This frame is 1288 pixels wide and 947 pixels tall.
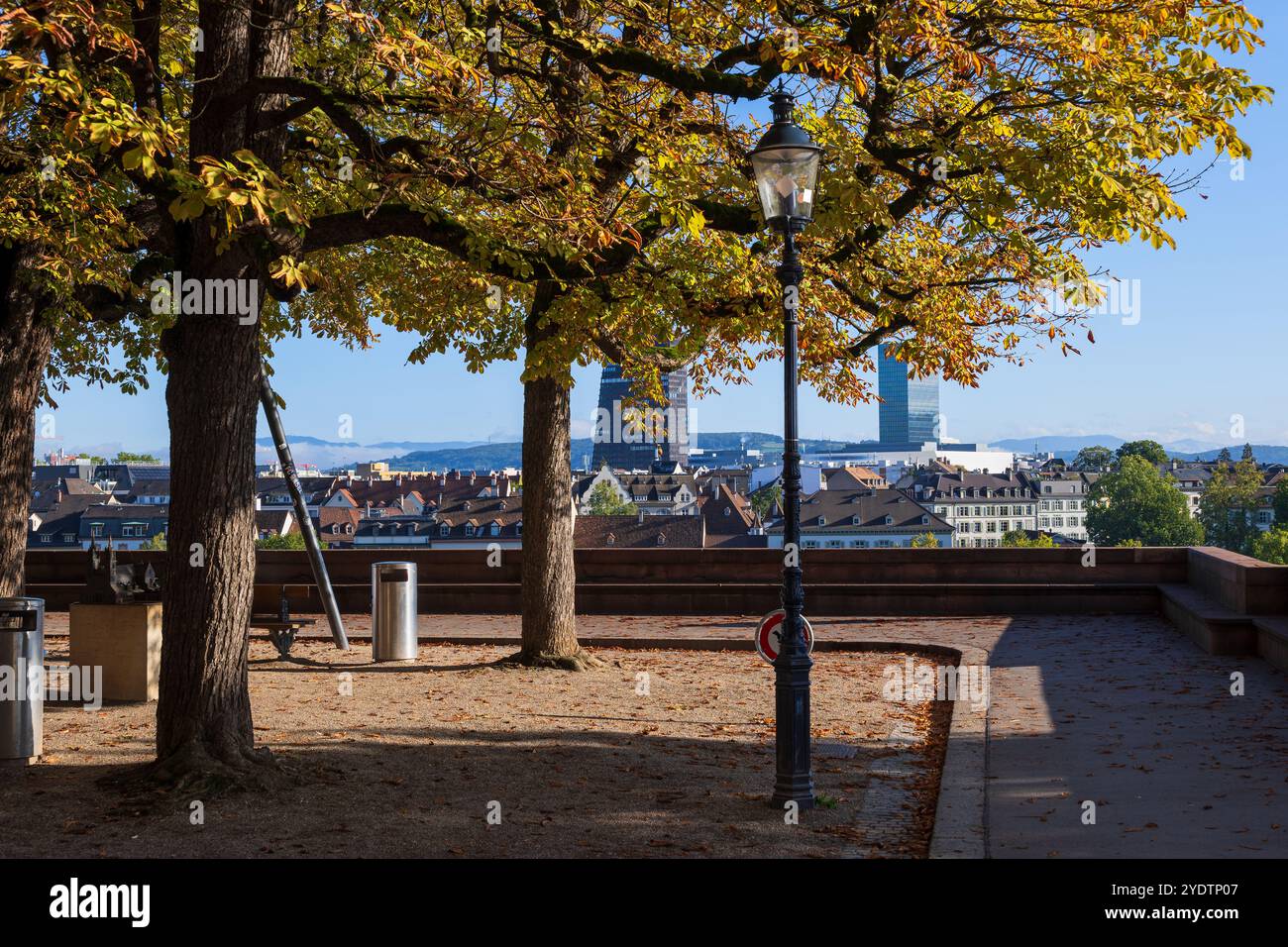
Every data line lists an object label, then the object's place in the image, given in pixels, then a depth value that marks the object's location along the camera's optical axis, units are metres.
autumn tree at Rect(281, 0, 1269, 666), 10.28
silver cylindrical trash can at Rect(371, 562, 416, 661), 16.62
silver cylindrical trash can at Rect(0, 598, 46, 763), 9.48
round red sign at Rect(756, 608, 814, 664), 9.17
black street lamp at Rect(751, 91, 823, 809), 8.66
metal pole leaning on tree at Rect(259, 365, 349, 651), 16.89
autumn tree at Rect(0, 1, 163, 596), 13.41
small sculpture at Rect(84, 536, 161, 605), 13.25
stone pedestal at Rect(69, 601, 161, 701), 13.02
